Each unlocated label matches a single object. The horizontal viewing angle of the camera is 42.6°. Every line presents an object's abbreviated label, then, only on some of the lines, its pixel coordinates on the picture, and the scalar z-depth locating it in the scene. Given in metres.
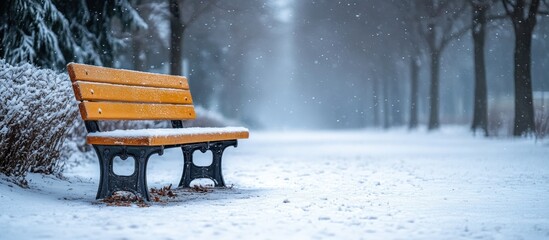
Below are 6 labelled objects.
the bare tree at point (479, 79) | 21.00
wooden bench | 5.62
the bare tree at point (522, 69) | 17.19
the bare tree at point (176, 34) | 17.14
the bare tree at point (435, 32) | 25.34
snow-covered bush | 6.04
